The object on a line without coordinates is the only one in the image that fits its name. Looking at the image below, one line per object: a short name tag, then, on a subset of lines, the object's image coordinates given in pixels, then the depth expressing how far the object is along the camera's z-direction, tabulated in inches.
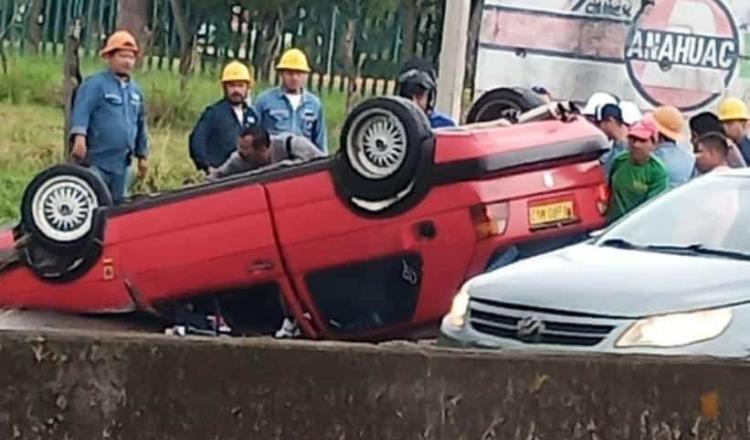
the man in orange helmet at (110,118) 538.0
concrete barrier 234.7
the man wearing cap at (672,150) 509.0
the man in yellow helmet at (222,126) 554.3
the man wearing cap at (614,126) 514.6
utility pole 653.3
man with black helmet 529.3
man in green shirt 480.1
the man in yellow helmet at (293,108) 548.4
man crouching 496.7
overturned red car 453.7
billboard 685.3
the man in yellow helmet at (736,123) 566.6
